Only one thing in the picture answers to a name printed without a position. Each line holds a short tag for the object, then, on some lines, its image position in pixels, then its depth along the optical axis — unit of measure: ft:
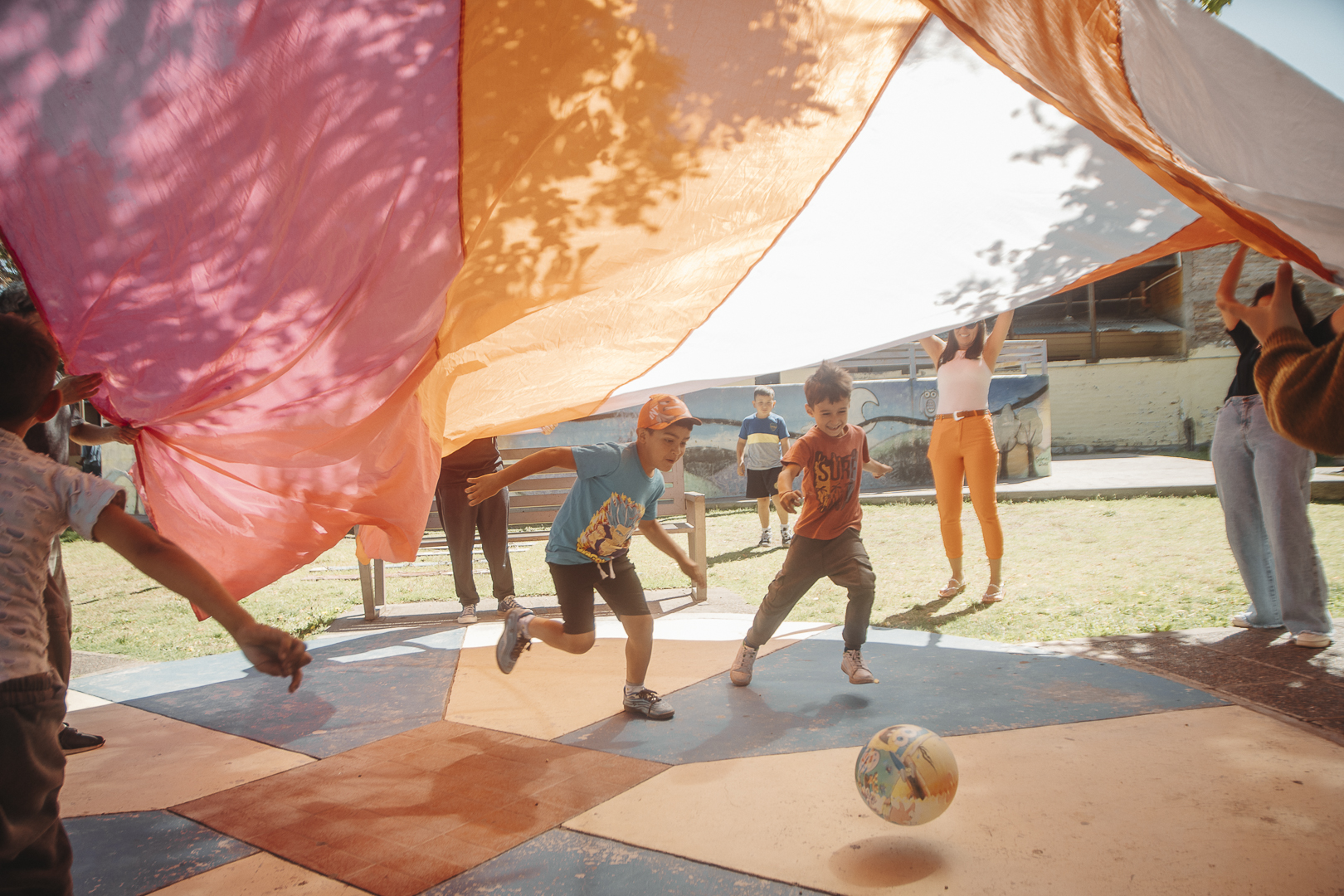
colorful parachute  6.20
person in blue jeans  13.01
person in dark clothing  17.24
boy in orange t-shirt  12.73
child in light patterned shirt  4.94
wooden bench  19.97
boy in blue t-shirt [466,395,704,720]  11.73
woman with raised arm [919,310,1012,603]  17.56
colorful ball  7.34
